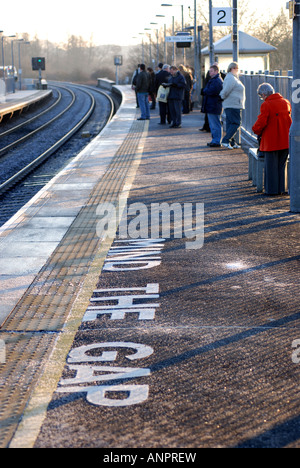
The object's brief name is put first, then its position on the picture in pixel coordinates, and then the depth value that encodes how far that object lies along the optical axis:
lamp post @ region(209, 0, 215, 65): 24.34
